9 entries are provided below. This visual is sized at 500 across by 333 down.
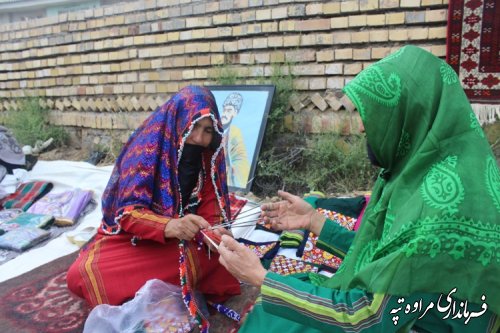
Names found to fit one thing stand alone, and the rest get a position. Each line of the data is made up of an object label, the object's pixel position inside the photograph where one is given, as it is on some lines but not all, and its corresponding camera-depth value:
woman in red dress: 2.24
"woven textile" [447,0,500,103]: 3.53
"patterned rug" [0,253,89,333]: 2.31
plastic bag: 1.98
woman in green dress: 1.21
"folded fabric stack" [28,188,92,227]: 3.84
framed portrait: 4.29
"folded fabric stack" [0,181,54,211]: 4.16
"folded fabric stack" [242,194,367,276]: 2.76
